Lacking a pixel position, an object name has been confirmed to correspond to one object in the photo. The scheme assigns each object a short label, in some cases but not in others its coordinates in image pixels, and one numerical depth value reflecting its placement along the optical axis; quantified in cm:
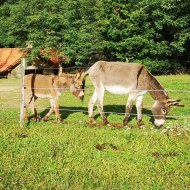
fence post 799
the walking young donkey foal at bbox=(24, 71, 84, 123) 952
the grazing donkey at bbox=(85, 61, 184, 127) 851
